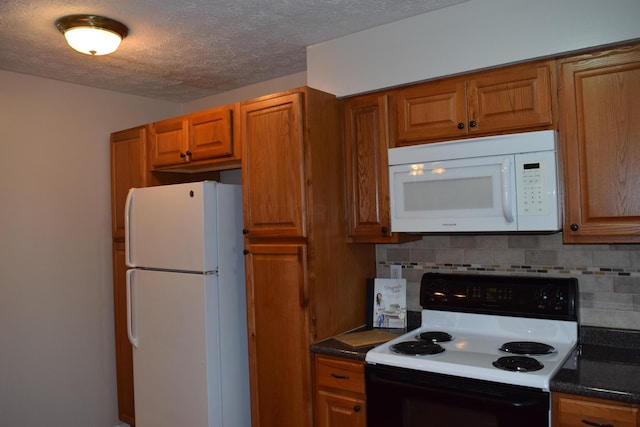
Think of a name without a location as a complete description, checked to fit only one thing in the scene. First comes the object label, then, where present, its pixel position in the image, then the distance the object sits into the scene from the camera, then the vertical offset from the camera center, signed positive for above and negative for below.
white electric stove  1.89 -0.59
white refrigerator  2.67 -0.45
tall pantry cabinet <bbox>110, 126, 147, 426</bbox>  3.38 -0.08
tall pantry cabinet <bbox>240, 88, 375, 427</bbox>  2.46 -0.11
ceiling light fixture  2.29 +0.93
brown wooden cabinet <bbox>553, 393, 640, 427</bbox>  1.68 -0.69
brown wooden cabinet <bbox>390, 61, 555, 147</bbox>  2.11 +0.51
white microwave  2.07 +0.15
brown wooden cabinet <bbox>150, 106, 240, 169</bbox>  2.81 +0.53
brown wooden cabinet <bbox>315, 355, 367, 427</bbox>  2.29 -0.81
